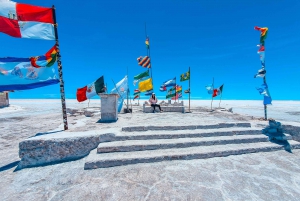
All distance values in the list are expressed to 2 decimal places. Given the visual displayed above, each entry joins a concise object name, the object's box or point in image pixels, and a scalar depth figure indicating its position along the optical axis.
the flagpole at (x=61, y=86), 5.48
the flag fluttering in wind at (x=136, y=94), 17.73
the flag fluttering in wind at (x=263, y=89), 7.91
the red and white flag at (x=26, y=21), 4.57
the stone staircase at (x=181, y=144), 4.18
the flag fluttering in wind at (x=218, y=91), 15.95
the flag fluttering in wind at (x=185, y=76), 13.61
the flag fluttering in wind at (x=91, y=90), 9.30
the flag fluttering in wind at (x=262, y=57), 8.33
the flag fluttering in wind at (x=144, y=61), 12.19
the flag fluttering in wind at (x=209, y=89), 15.98
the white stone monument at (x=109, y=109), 7.73
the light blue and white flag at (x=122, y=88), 10.35
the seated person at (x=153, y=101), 11.78
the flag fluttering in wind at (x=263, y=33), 8.24
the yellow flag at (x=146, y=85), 12.09
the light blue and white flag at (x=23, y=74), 4.87
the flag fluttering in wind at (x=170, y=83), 15.34
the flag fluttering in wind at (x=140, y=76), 12.14
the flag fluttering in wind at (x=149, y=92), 12.15
